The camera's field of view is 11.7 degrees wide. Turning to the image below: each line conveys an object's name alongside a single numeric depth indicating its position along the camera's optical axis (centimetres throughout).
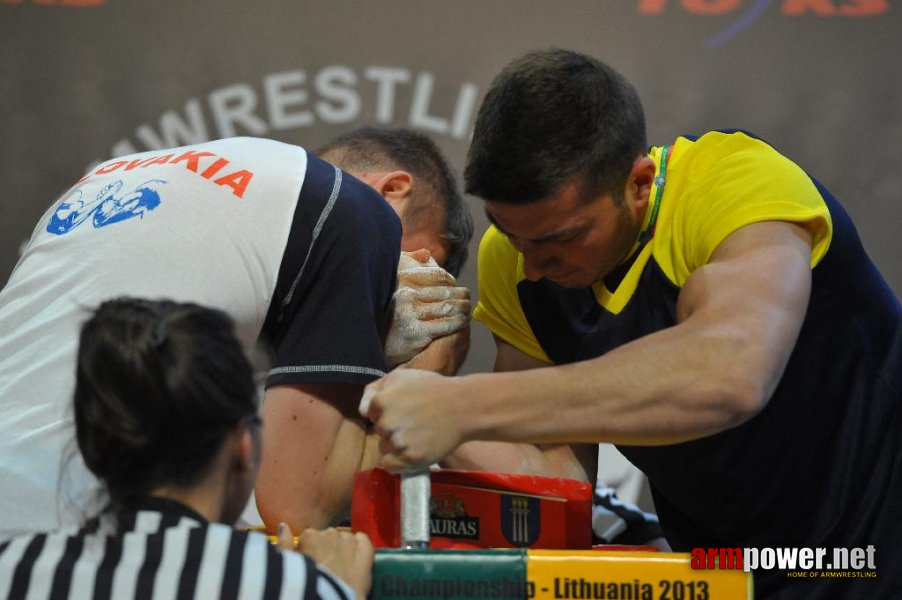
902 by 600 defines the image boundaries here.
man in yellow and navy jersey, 384
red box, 375
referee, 354
